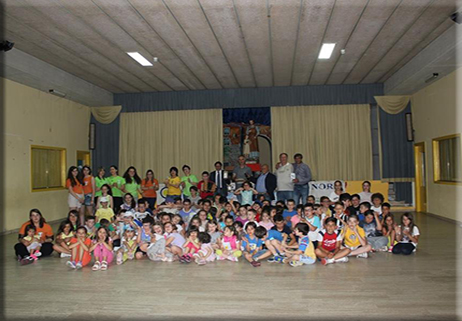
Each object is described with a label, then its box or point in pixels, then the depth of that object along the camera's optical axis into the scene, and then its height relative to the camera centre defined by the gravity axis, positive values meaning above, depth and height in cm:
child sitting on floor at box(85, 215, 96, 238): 639 -76
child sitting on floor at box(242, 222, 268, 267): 570 -98
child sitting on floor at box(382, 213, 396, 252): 621 -89
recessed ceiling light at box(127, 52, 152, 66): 847 +253
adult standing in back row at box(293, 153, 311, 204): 860 -12
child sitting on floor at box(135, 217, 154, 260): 596 -92
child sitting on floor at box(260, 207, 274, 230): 634 -73
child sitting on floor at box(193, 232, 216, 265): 557 -107
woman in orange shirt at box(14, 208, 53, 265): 585 -91
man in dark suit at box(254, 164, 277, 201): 848 -21
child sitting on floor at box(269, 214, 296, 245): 589 -83
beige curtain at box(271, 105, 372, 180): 1202 +105
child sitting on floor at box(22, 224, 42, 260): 598 -97
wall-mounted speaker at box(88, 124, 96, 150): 1259 +116
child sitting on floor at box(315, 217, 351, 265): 540 -101
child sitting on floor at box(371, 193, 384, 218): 708 -52
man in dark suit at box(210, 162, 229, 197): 930 -15
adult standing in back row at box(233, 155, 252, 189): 931 +1
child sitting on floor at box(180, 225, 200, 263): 572 -98
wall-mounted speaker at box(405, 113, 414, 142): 1155 +121
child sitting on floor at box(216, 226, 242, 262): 574 -104
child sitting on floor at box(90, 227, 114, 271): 537 -100
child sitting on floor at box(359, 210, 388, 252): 620 -93
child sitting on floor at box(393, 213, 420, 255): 591 -97
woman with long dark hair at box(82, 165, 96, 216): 825 -25
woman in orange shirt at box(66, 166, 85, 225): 796 -24
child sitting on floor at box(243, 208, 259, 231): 648 -65
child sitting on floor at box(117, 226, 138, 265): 586 -102
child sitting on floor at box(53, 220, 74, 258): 595 -92
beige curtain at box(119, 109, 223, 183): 1250 +109
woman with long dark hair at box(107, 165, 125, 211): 835 -20
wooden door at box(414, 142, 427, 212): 1121 -18
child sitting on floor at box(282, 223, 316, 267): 534 -104
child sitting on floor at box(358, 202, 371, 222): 671 -59
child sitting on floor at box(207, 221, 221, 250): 606 -87
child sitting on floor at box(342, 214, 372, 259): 576 -92
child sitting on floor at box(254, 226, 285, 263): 553 -102
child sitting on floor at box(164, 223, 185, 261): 576 -94
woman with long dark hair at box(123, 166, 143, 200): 840 -13
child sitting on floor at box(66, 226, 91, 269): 543 -102
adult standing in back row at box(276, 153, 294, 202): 833 -12
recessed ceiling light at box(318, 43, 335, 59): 812 +255
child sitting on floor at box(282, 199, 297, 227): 677 -64
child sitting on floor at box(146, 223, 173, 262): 575 -108
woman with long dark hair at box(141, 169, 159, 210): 875 -29
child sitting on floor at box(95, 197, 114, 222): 734 -66
